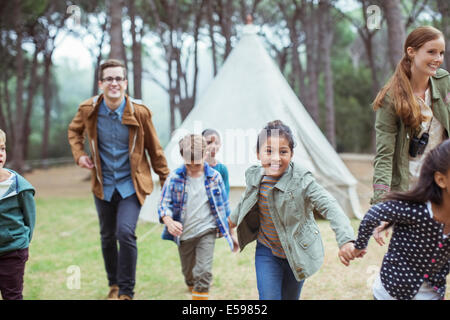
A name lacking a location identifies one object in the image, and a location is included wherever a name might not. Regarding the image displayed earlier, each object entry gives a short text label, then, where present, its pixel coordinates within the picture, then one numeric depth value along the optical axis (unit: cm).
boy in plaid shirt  343
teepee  732
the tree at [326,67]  1457
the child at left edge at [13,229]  287
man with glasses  377
